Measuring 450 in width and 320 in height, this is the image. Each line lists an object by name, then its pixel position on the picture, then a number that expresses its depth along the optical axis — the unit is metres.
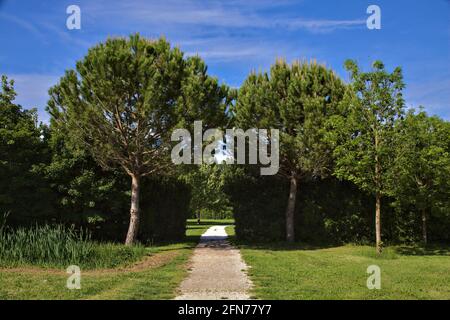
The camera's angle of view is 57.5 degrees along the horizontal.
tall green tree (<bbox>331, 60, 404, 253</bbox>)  15.16
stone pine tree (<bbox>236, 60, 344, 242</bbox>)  17.38
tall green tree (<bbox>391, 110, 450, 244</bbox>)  15.01
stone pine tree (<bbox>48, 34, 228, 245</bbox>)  15.38
